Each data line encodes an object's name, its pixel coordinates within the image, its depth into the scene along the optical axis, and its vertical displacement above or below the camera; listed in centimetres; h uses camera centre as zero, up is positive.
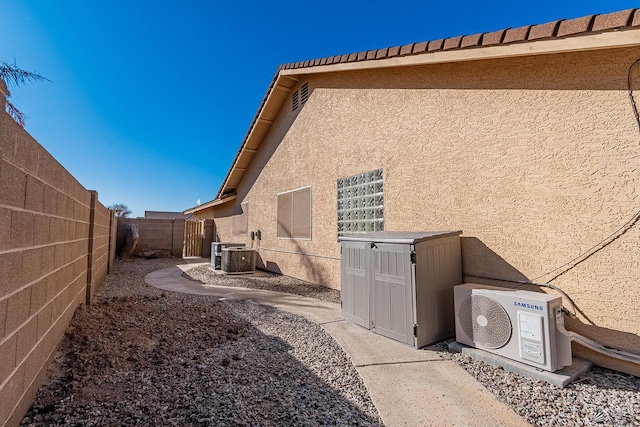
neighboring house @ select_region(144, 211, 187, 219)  4652 +304
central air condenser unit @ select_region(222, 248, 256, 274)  1019 -93
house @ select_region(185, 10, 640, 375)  315 +113
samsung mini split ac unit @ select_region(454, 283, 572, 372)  296 -97
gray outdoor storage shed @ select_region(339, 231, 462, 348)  381 -69
